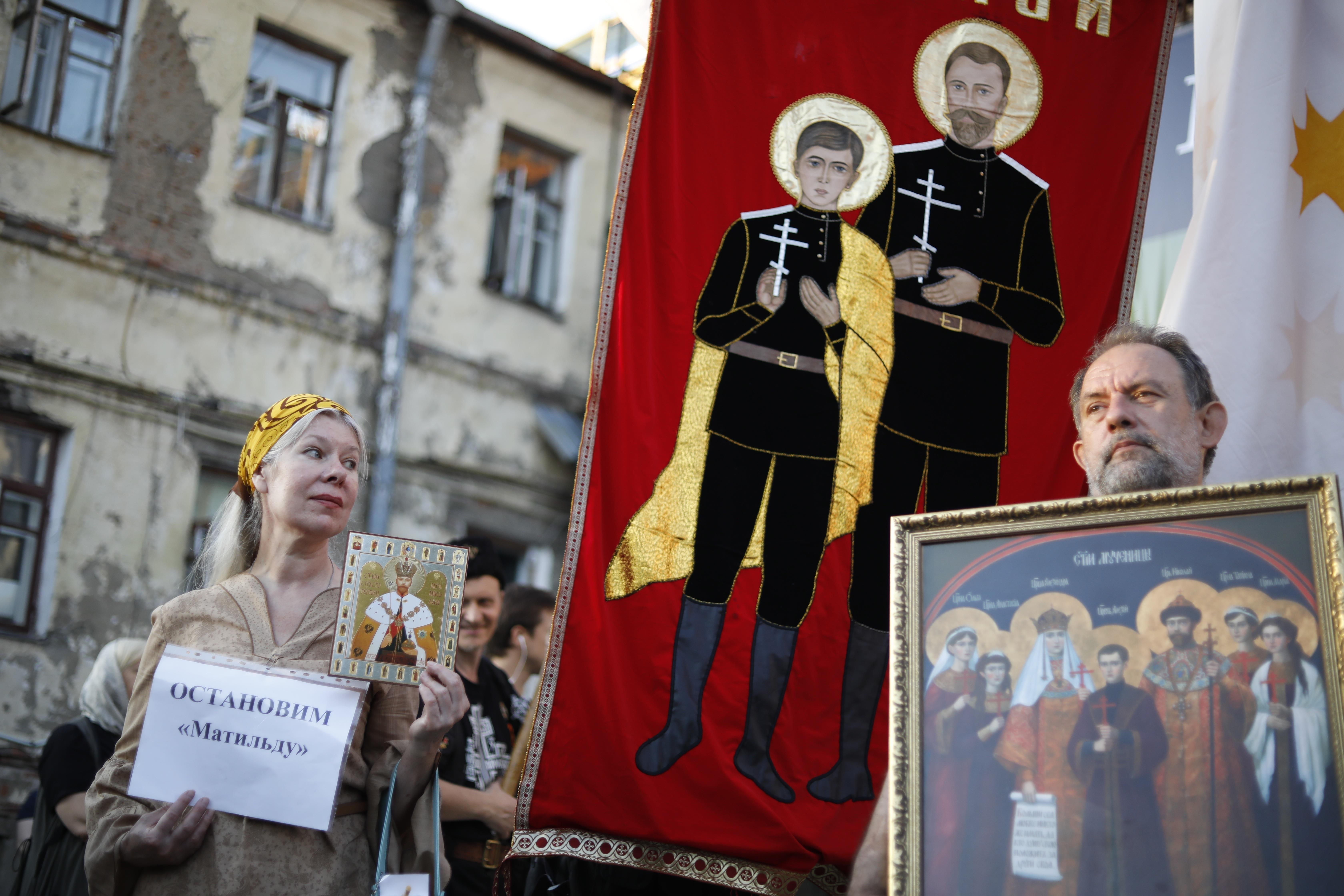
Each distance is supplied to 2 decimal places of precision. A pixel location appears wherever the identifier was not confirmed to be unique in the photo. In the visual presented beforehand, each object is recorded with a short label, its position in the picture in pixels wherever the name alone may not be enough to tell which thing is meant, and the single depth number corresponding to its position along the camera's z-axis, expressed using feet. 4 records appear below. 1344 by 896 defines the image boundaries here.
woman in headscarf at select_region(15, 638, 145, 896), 13.79
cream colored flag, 12.12
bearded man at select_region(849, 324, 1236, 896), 9.34
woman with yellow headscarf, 8.36
